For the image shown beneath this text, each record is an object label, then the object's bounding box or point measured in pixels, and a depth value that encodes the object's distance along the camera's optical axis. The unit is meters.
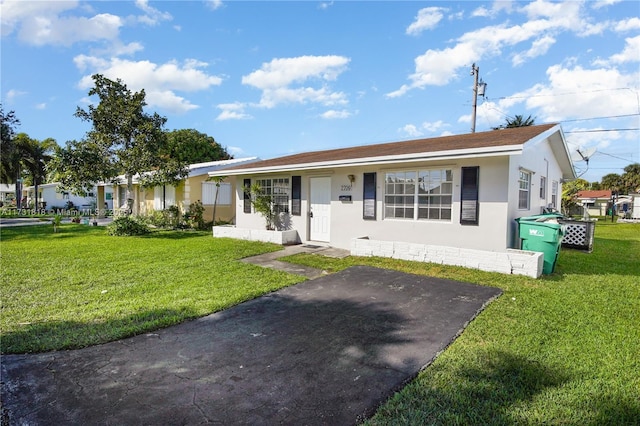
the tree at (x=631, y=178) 48.31
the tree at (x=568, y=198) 24.70
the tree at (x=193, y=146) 31.48
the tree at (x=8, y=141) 20.16
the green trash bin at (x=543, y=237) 6.73
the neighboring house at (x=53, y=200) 35.00
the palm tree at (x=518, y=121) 24.09
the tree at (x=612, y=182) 51.56
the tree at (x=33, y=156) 30.38
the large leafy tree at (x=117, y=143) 12.55
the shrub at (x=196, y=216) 15.91
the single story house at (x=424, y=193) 7.24
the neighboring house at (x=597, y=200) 38.94
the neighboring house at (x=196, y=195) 16.45
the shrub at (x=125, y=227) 13.27
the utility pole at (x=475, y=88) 19.56
